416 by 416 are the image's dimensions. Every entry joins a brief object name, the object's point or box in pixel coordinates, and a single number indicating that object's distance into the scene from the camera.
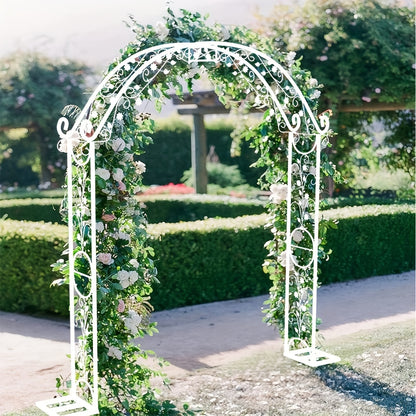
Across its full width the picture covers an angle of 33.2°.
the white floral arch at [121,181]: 4.05
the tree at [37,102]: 16.59
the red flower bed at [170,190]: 13.52
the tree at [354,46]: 10.20
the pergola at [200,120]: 12.48
